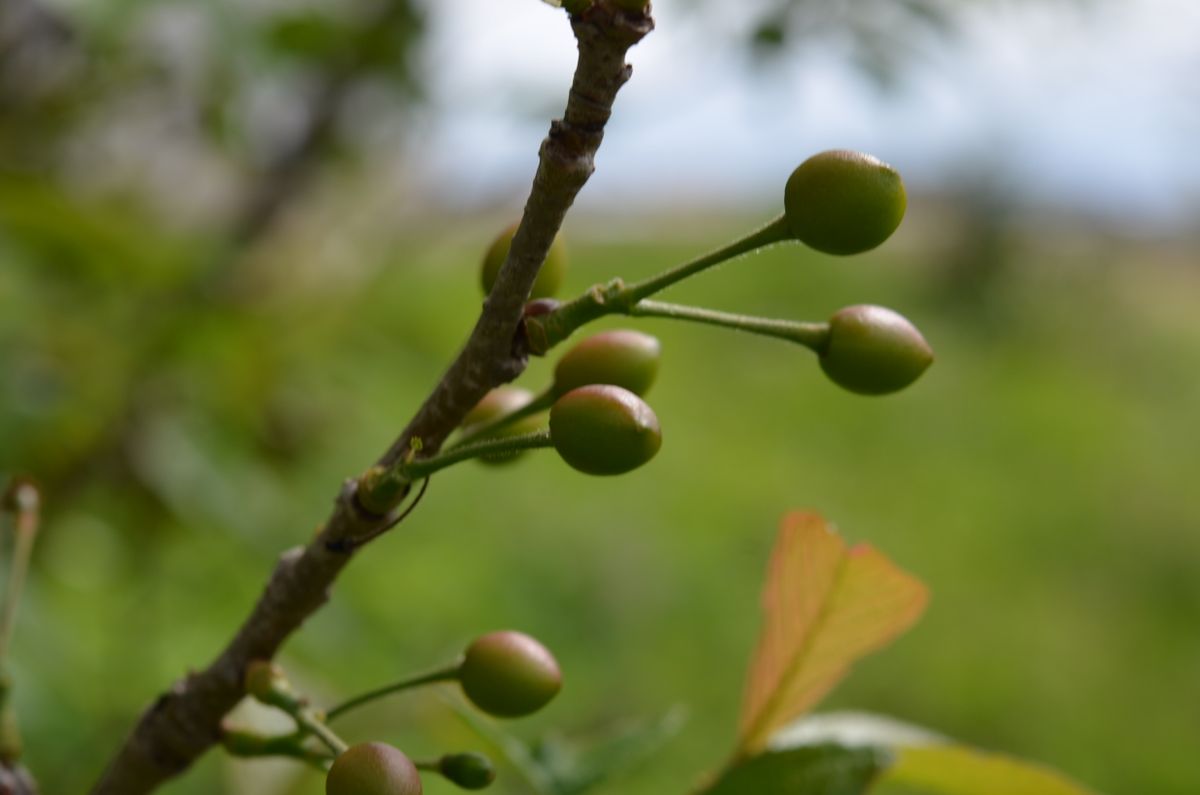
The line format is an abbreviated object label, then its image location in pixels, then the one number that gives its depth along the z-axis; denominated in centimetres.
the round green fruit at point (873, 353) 21
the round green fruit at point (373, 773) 19
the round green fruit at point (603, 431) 19
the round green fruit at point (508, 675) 21
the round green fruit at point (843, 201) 20
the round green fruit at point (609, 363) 22
